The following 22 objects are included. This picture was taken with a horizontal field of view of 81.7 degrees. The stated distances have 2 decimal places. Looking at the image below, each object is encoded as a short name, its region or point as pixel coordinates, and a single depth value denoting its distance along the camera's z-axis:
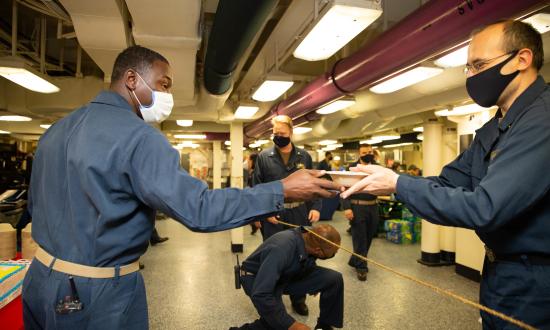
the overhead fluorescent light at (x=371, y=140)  10.52
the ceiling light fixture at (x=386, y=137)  9.41
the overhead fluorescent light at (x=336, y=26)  1.55
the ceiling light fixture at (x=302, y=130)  7.32
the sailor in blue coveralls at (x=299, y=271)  1.95
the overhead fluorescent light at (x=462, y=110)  3.65
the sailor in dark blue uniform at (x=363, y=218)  4.18
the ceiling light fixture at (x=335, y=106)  3.56
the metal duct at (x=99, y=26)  1.88
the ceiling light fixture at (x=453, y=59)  2.09
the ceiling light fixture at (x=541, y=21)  1.60
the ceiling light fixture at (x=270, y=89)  3.02
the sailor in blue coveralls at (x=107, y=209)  0.94
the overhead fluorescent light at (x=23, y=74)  2.63
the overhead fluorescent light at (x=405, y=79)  2.49
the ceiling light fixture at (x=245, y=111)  4.47
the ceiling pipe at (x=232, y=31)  1.49
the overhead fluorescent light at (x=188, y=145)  11.05
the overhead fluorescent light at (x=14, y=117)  5.06
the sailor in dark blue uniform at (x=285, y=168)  3.06
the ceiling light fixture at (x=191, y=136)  8.62
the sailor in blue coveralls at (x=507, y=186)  0.94
